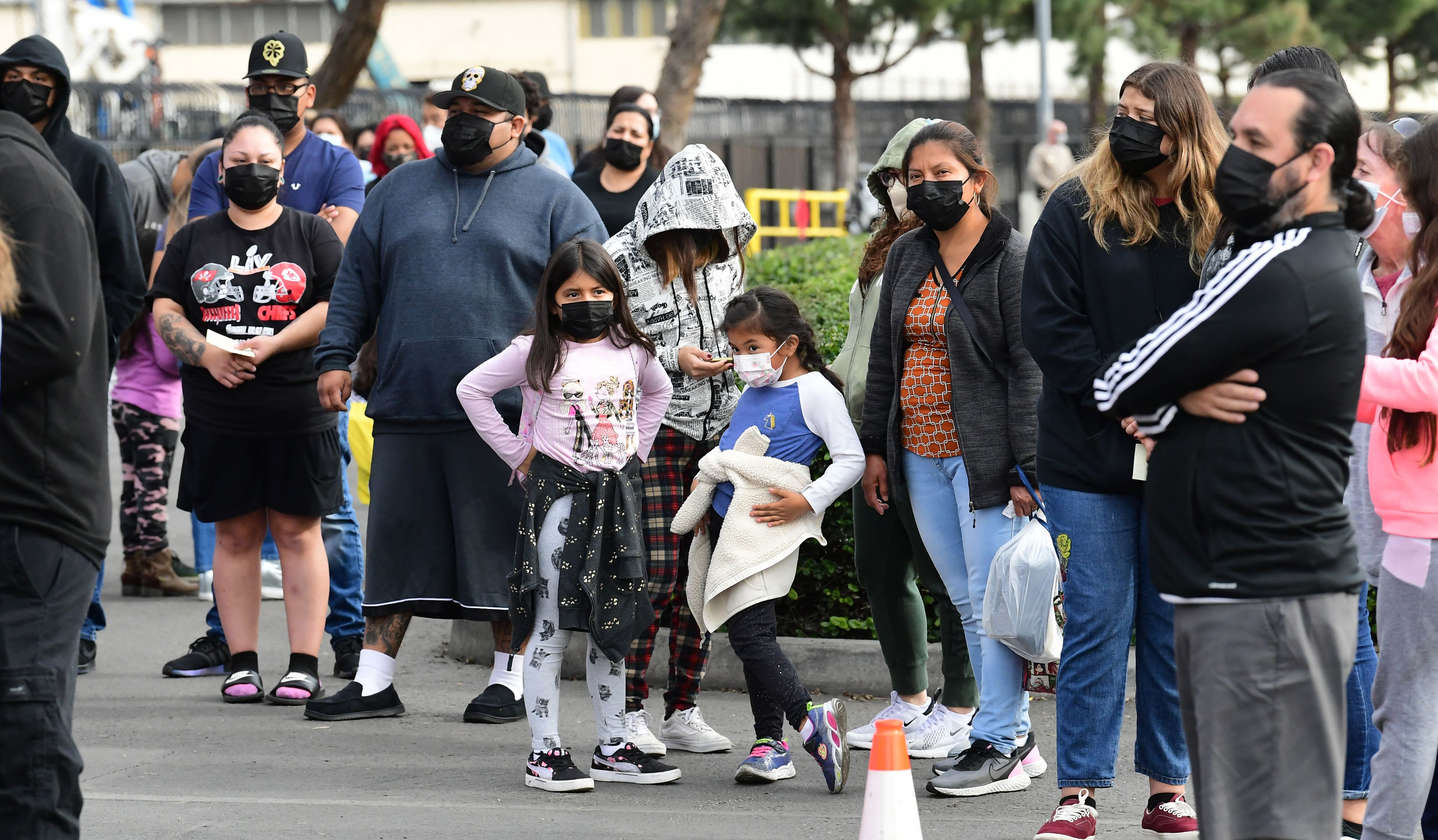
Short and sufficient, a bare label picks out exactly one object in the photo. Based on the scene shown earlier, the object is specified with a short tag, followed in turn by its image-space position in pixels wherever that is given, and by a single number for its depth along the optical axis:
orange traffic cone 8.05
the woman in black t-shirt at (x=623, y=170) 15.20
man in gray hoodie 12.16
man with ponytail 6.64
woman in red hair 18.89
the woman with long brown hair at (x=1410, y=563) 8.00
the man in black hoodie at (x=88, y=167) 12.55
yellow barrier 51.47
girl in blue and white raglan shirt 10.53
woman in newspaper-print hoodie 11.27
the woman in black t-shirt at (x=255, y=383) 12.95
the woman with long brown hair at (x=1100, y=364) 9.10
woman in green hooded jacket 11.41
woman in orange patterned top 10.33
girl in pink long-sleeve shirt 10.50
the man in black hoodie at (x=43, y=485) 6.93
